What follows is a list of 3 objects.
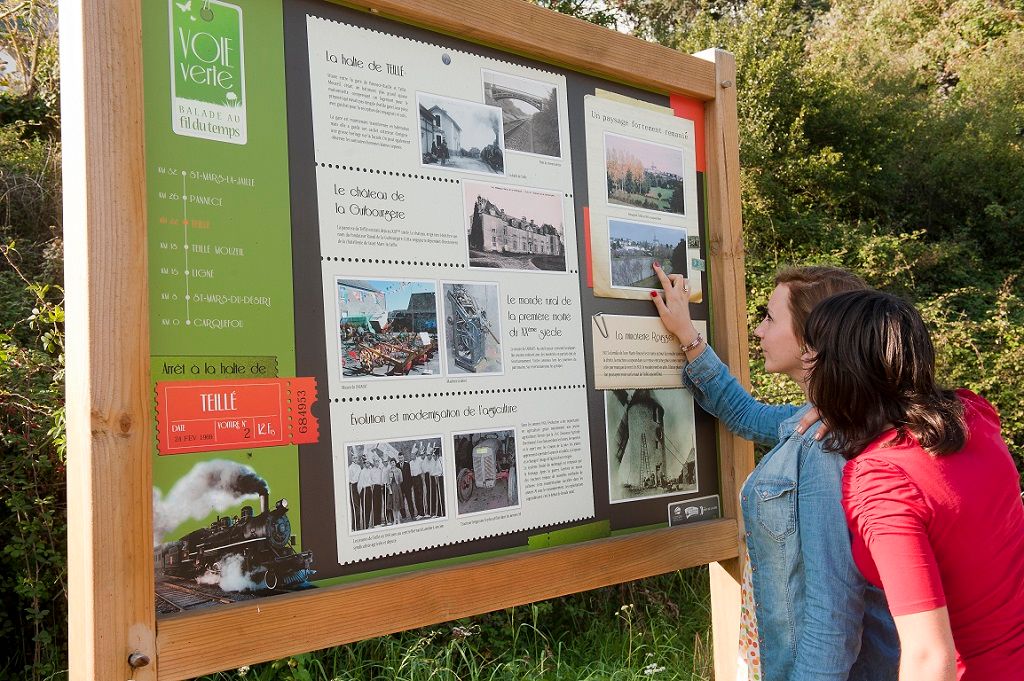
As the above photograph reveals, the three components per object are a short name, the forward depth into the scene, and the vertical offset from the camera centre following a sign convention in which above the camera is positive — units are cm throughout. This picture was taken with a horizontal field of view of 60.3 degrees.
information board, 158 +11
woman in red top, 143 -24
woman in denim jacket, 167 -41
